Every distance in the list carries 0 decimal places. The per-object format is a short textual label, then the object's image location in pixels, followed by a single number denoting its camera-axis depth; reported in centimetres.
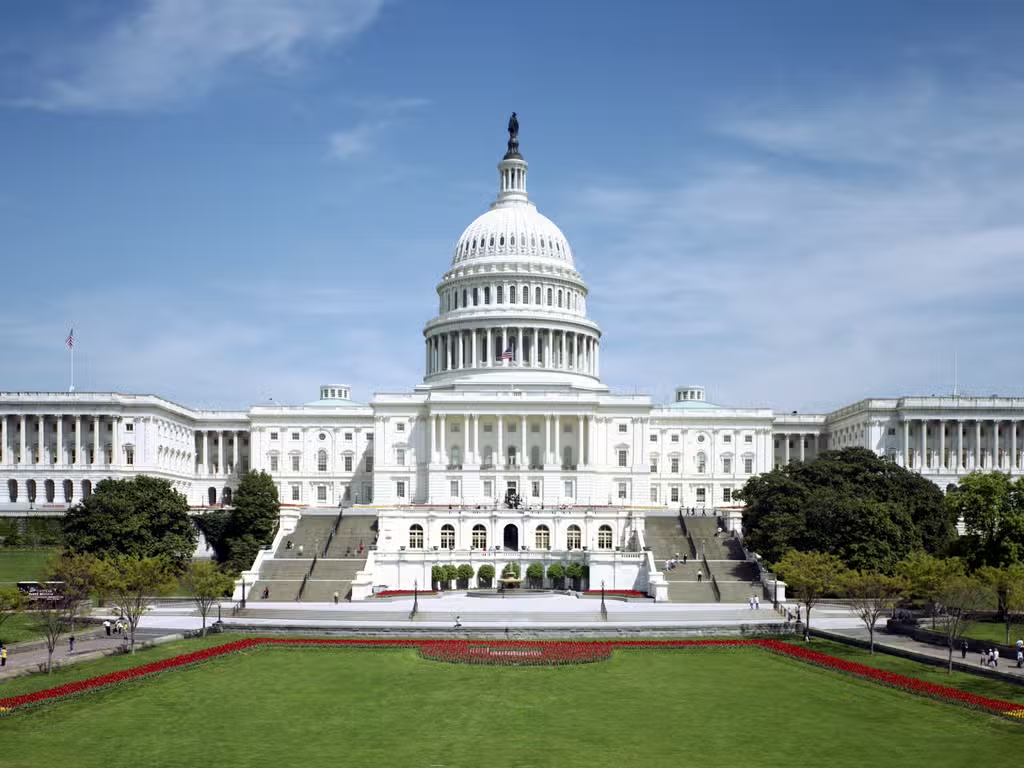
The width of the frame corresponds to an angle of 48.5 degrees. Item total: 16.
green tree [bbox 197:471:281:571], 10162
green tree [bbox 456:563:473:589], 9556
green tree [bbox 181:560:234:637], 6731
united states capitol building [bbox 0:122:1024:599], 12406
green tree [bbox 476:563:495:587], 9631
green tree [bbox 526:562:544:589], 9700
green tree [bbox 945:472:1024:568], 7138
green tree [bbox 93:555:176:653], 6231
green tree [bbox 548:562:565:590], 9578
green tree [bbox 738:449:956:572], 8581
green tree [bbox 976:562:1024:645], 5784
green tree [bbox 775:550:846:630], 6731
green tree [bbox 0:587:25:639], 5659
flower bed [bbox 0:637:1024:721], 4540
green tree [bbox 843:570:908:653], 6184
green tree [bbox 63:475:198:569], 9144
